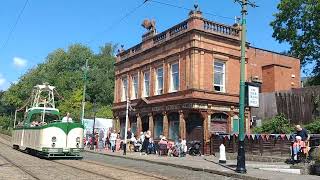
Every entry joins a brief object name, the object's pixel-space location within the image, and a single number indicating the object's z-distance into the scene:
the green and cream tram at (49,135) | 17.10
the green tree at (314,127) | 19.35
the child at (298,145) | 14.17
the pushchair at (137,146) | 24.93
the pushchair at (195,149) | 21.84
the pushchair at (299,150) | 14.18
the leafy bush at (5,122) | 66.49
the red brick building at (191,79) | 22.97
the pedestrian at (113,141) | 24.92
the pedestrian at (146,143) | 22.49
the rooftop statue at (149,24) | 27.90
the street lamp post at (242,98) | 12.80
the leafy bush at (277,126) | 21.22
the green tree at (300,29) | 34.05
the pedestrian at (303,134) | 14.29
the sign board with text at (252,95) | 13.89
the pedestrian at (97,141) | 28.02
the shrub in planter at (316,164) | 12.83
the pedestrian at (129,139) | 25.22
